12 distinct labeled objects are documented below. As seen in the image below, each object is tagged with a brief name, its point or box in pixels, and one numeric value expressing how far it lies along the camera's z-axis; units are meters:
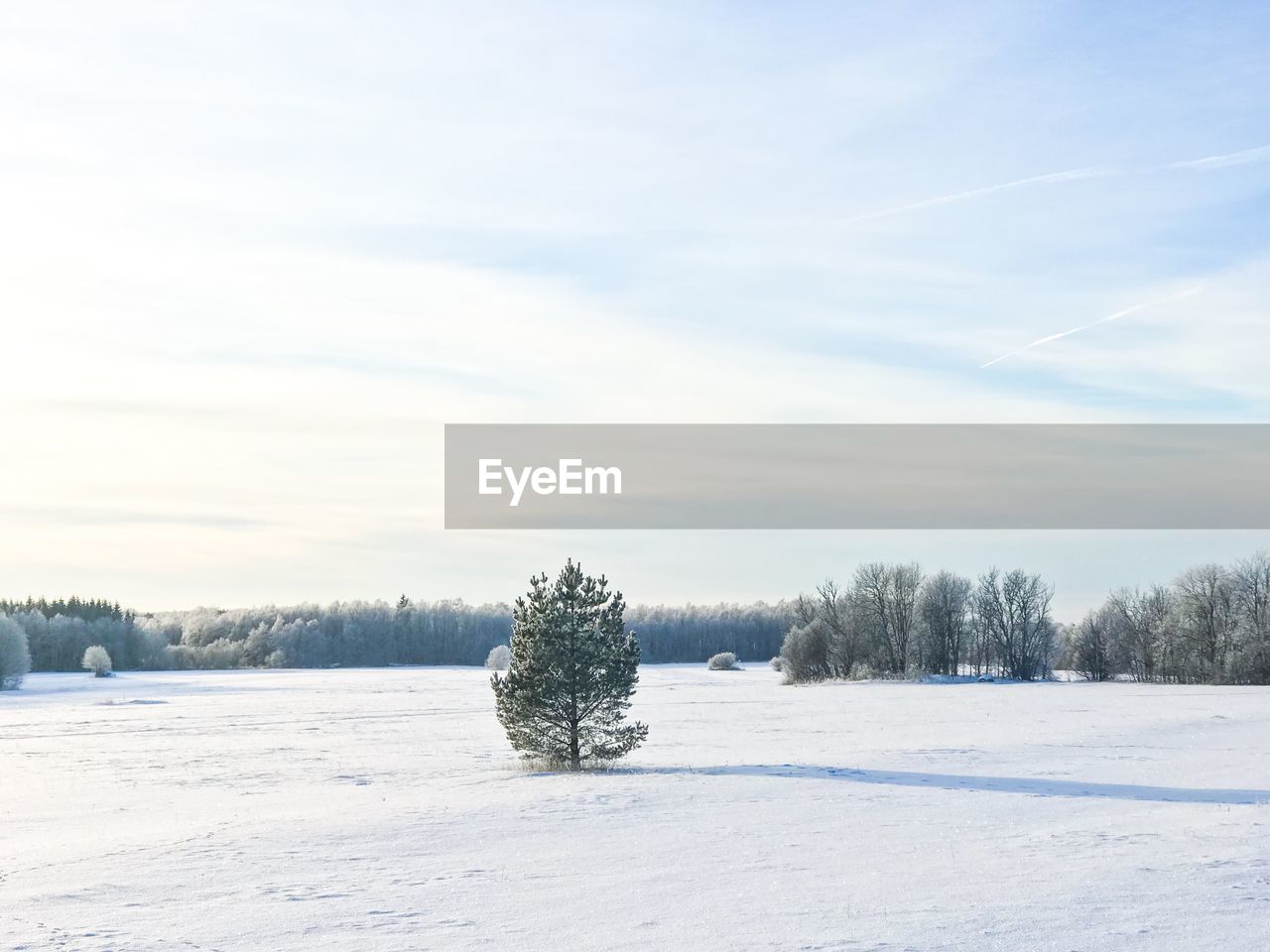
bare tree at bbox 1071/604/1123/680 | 100.56
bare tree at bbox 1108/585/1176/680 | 95.62
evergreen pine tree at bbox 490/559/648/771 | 28.72
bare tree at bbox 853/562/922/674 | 108.69
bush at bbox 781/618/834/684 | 98.62
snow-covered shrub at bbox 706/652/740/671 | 121.31
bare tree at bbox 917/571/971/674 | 106.94
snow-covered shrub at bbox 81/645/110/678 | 114.31
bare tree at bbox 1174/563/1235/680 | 91.25
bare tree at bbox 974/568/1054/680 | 108.69
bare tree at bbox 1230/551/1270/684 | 86.31
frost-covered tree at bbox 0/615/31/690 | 96.75
